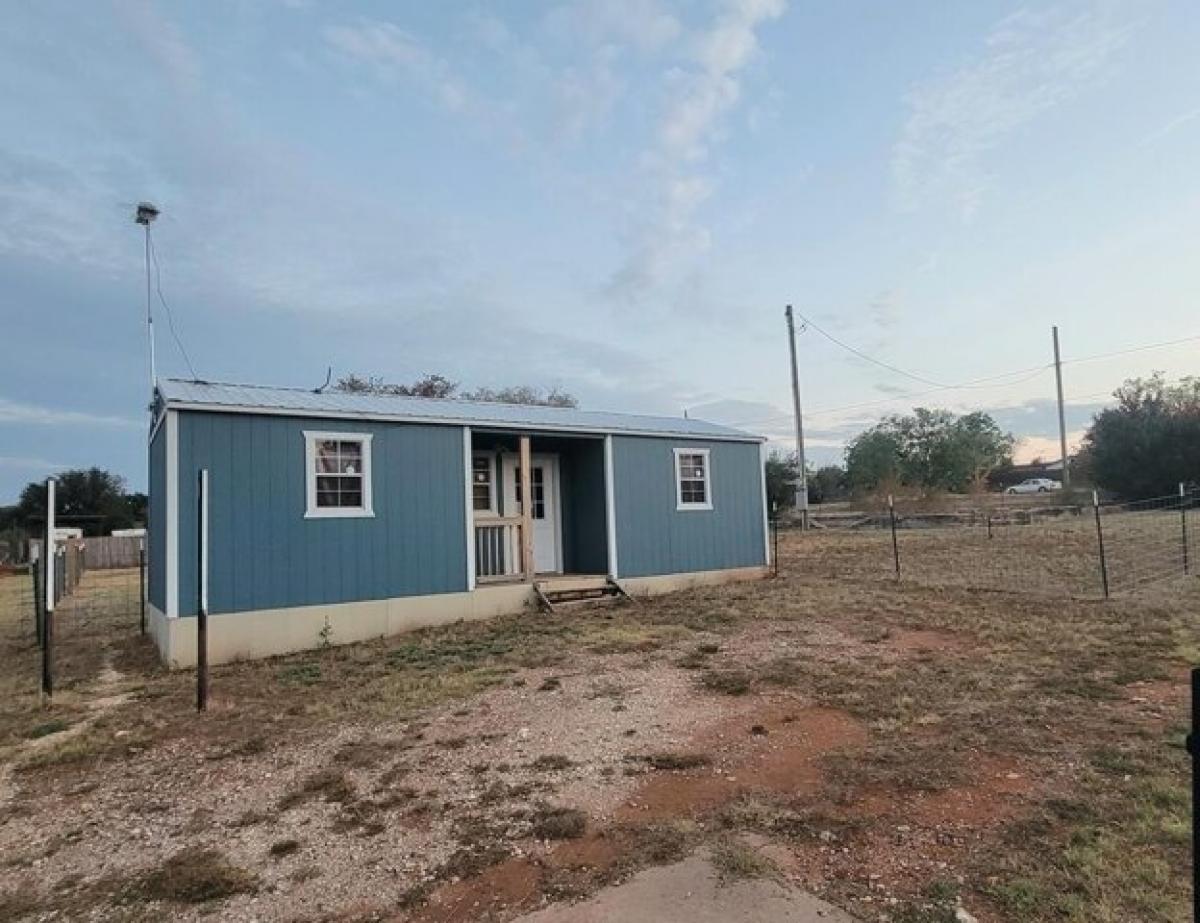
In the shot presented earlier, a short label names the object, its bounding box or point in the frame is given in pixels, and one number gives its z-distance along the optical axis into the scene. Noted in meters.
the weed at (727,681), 6.05
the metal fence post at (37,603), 11.58
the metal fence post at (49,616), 6.26
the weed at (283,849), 3.36
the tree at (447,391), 33.06
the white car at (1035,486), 46.26
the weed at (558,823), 3.41
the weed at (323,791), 4.00
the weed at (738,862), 2.93
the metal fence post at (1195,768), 1.49
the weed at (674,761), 4.30
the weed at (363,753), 4.61
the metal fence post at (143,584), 11.91
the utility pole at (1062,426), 31.66
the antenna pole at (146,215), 10.91
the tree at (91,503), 37.56
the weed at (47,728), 5.70
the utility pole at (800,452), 25.82
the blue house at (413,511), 8.49
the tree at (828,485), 49.84
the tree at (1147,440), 31.20
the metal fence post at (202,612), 6.07
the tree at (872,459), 43.28
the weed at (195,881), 3.02
